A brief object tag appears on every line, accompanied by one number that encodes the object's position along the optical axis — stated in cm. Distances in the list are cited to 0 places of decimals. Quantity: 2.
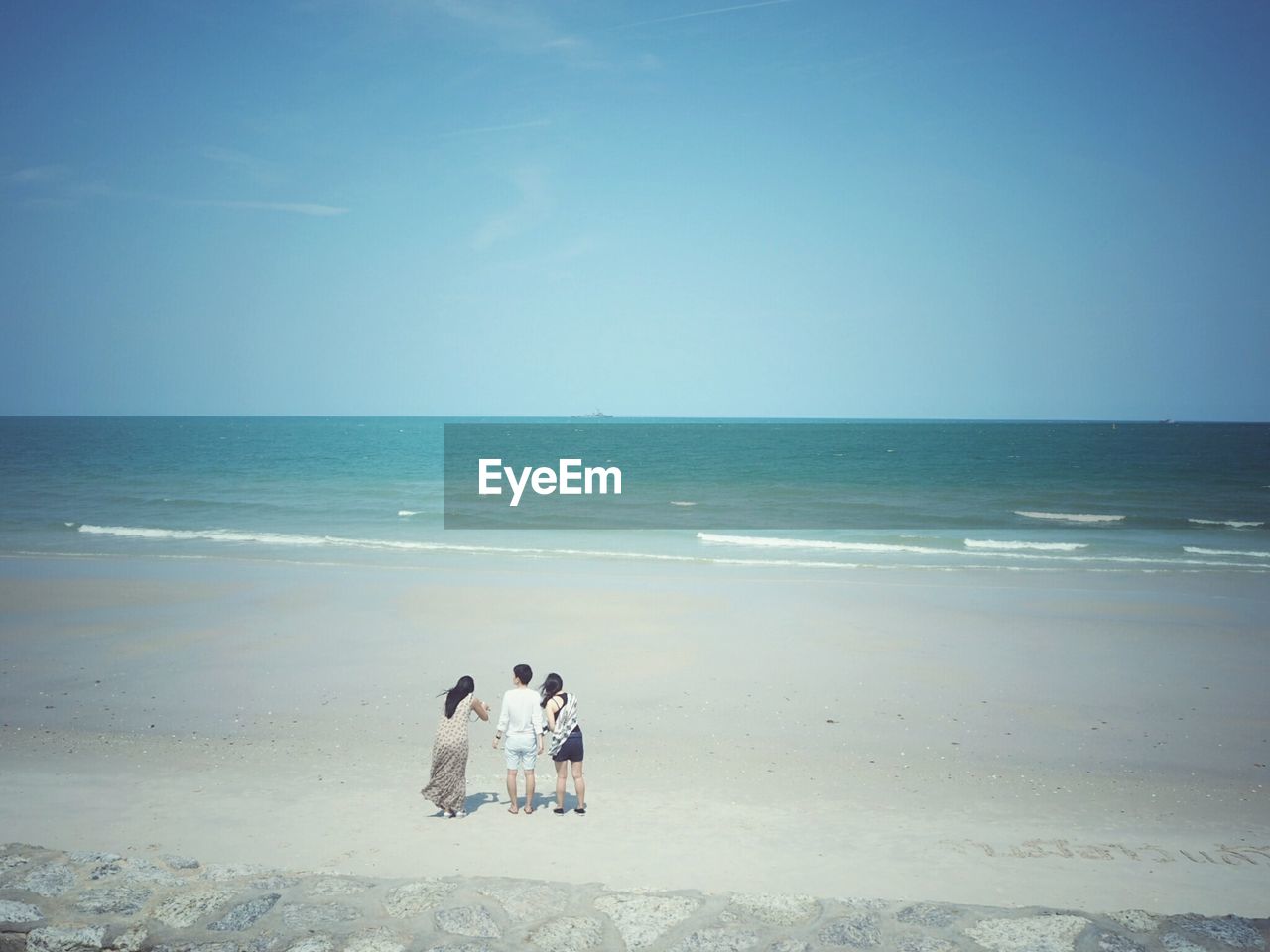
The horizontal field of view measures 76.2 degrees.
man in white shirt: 822
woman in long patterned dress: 793
